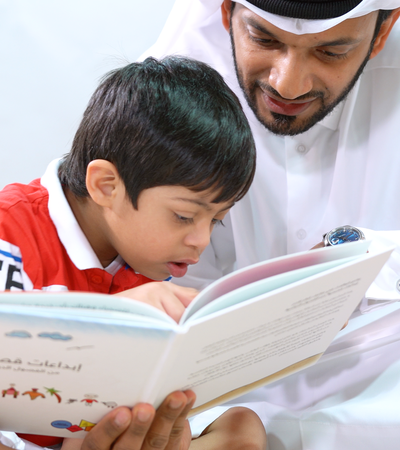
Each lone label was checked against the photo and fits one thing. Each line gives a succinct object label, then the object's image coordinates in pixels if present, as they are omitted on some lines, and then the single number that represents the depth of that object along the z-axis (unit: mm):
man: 1144
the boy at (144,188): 1092
